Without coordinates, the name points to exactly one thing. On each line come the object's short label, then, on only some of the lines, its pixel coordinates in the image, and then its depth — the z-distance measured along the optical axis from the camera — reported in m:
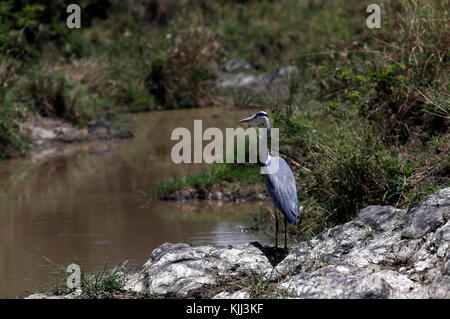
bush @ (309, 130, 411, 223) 14.38
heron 12.95
